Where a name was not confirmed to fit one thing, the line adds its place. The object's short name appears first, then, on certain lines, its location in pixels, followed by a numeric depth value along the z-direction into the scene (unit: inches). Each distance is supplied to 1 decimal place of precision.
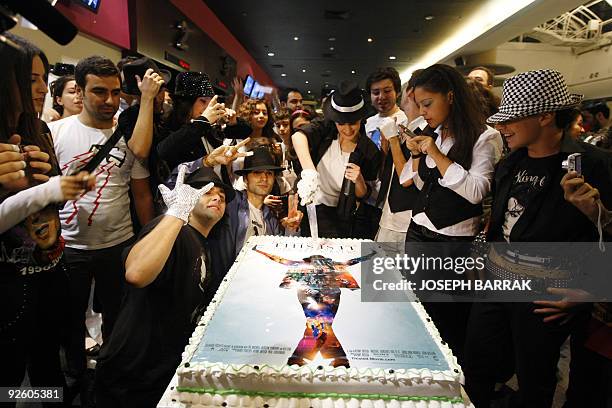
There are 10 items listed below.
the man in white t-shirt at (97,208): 55.4
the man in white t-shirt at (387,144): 82.5
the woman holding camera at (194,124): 59.0
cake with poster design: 35.4
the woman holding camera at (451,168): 61.6
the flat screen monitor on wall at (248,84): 329.4
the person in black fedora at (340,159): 88.4
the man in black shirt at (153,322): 47.9
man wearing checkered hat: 51.7
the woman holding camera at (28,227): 29.7
